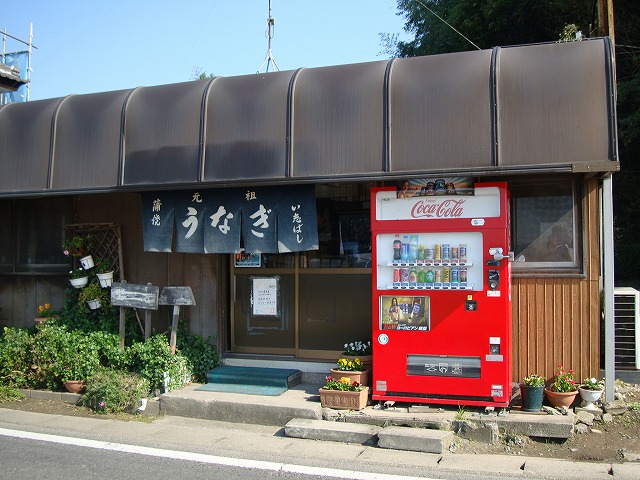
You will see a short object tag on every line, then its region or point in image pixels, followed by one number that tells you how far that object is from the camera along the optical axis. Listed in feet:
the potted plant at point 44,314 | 35.14
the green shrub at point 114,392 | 28.58
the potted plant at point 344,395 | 25.49
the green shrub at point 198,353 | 31.45
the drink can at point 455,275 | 24.93
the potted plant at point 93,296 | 34.45
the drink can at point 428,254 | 25.27
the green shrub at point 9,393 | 30.94
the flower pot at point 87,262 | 34.73
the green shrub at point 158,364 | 29.60
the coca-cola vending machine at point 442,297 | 24.30
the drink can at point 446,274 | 25.06
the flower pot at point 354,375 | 26.37
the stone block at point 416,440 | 21.98
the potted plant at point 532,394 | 24.13
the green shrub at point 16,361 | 31.81
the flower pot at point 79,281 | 34.76
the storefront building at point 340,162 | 24.13
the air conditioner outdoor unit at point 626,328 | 26.76
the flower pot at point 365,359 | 27.43
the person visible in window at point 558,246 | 26.20
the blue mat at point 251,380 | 29.30
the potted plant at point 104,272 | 34.35
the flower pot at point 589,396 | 24.41
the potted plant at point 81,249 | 34.81
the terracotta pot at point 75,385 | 30.55
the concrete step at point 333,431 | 23.26
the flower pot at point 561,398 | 24.44
